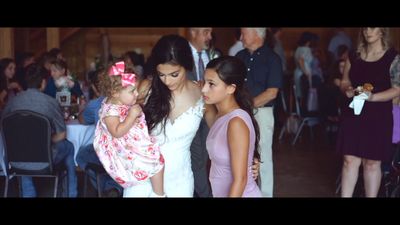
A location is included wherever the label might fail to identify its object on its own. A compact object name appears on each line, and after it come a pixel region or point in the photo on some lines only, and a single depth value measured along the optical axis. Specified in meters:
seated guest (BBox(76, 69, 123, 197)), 4.85
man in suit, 3.47
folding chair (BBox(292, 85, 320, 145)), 8.09
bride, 2.97
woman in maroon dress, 4.36
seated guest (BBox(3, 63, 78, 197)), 4.68
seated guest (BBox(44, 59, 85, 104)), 5.74
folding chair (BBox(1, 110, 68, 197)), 4.58
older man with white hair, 4.80
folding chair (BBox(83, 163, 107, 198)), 4.86
